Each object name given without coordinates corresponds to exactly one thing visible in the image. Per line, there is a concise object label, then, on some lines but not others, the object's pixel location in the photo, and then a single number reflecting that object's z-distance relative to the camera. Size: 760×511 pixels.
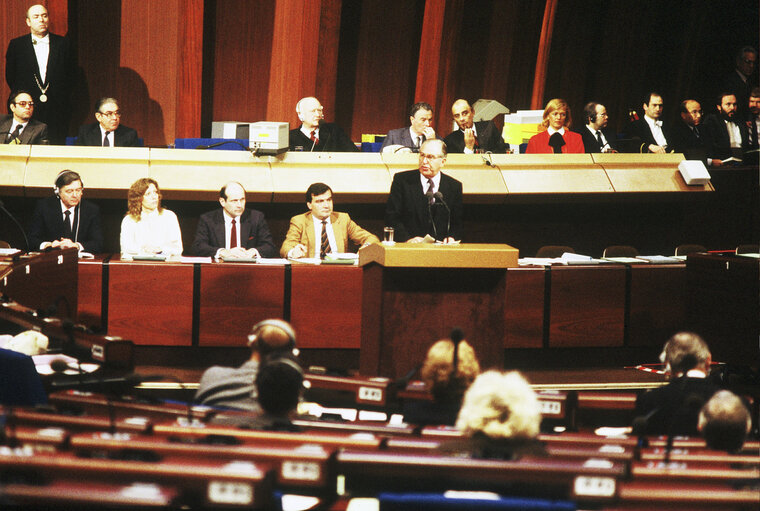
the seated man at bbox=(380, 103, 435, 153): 13.56
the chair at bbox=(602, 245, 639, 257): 11.70
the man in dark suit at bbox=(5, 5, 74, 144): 13.95
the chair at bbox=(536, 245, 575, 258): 11.70
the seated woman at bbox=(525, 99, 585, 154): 13.98
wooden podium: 7.50
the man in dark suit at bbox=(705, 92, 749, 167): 16.08
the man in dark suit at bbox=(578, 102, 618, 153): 15.18
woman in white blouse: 10.62
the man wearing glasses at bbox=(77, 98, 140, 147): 12.62
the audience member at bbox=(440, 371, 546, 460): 4.48
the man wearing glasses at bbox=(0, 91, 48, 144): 12.37
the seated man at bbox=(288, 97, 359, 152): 13.17
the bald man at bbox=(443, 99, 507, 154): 14.00
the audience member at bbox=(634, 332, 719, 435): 5.97
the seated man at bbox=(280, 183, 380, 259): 10.84
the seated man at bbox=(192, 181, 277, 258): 10.68
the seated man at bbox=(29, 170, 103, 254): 10.41
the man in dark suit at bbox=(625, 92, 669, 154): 16.28
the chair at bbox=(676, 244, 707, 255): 12.01
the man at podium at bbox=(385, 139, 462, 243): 10.41
